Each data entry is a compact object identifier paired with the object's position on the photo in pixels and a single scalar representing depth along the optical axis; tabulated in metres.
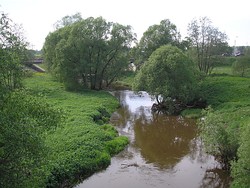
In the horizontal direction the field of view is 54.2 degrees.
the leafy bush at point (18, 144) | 11.19
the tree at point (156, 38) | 50.32
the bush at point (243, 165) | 15.01
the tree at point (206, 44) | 53.07
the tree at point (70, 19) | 67.54
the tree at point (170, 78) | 34.92
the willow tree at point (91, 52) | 45.53
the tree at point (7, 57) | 11.49
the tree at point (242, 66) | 51.97
